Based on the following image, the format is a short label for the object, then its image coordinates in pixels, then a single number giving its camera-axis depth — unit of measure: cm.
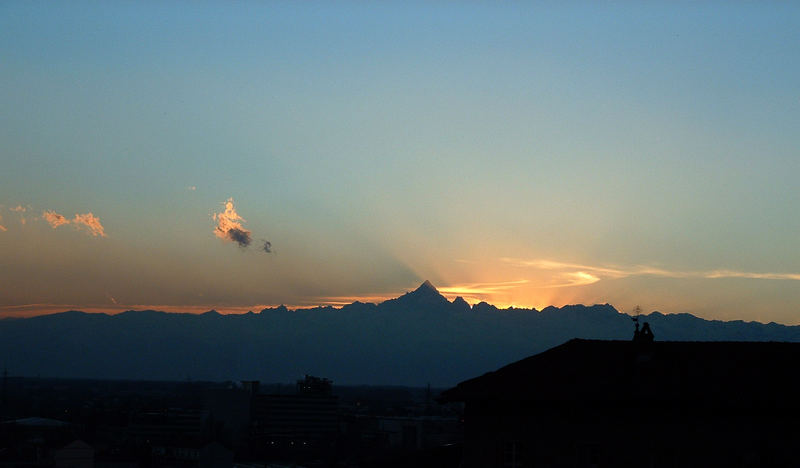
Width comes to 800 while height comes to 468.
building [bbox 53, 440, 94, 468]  15575
